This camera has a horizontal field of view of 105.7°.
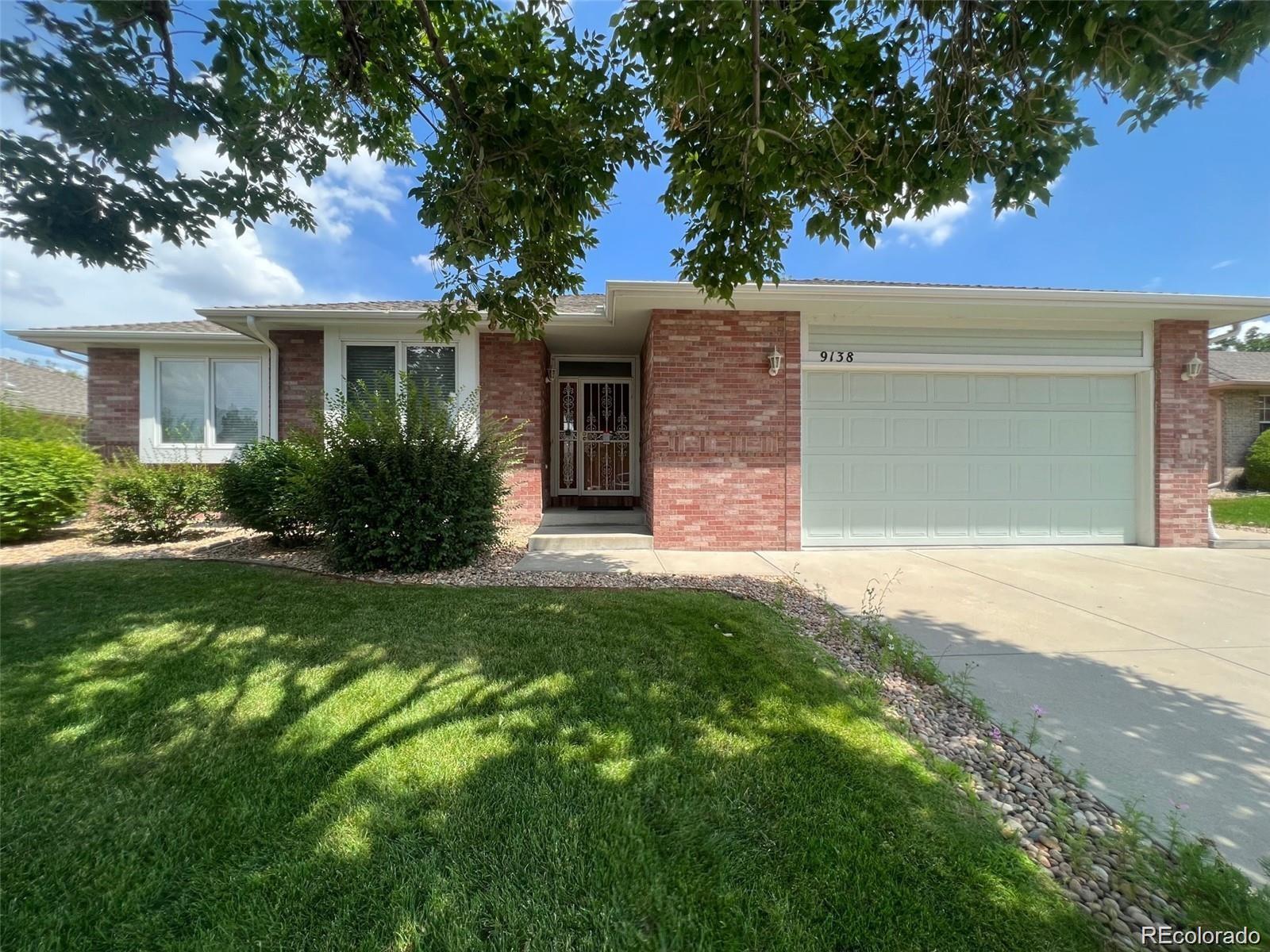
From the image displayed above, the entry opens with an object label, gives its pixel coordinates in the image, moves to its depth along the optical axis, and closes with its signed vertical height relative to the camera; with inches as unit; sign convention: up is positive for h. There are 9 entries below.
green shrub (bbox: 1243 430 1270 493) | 475.2 +5.2
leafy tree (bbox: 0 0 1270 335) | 102.4 +90.1
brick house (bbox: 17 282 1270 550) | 262.5 +37.8
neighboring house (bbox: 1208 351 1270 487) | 502.6 +55.1
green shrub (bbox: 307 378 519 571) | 199.8 -7.4
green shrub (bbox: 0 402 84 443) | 206.1 +20.4
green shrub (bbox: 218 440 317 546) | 246.1 -13.4
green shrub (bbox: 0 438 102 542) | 241.9 -7.9
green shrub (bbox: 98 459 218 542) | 253.8 -17.4
